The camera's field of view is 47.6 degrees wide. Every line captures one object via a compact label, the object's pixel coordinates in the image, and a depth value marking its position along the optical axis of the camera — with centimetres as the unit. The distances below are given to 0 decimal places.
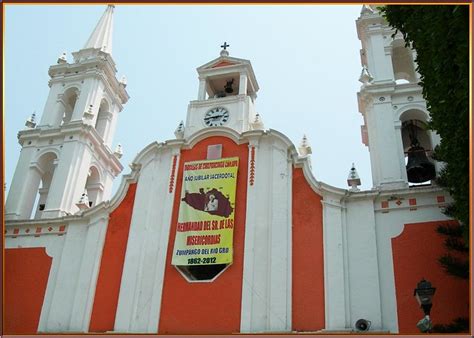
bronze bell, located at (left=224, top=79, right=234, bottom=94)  2048
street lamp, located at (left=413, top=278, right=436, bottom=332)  1000
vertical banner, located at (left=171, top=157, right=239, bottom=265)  1530
